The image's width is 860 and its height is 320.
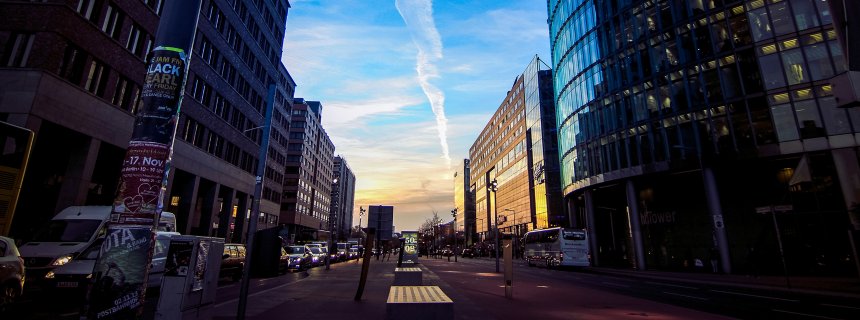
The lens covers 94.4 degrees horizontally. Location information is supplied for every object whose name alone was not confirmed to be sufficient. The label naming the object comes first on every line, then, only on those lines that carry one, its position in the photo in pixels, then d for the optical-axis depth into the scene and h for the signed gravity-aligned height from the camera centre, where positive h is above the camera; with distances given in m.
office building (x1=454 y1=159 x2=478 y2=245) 137.75 +17.86
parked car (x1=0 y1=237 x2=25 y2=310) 8.73 -0.53
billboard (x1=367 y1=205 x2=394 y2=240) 14.80 +1.28
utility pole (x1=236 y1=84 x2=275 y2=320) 6.63 +0.86
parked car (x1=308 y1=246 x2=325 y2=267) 36.92 -0.22
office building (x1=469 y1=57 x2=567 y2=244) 71.25 +20.54
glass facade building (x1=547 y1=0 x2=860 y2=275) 28.28 +10.46
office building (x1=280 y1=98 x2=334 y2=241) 91.69 +19.49
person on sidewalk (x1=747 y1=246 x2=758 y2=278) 30.09 -0.10
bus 36.22 +0.94
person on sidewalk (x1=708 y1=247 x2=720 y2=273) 30.59 +0.11
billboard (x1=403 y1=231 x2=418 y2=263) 33.09 +0.76
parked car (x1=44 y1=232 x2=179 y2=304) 10.46 -0.73
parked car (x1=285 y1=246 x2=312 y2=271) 29.31 -0.34
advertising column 4.52 +0.80
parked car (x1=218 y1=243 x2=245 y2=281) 18.81 -0.44
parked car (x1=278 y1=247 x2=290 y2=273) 23.12 -0.56
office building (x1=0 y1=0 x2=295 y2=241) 20.06 +9.15
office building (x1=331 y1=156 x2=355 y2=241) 159.50 +23.81
